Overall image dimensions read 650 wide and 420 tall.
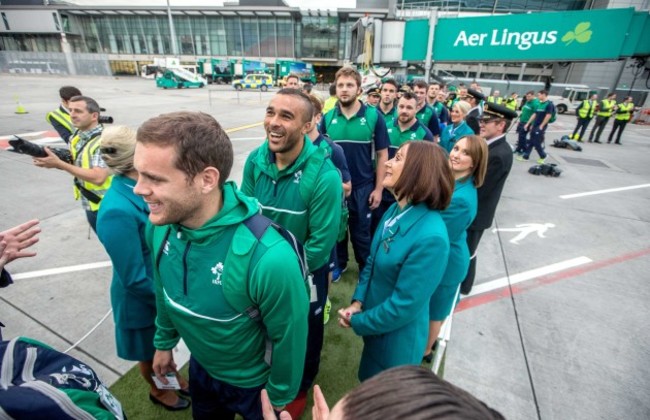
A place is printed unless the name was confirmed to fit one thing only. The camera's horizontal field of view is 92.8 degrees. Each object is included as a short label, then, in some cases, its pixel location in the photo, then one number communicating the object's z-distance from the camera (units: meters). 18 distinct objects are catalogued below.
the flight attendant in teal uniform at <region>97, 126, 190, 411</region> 1.76
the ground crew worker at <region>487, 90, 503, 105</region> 16.45
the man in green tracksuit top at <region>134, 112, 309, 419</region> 1.25
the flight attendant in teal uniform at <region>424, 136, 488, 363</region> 2.36
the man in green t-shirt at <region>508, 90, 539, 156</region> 10.20
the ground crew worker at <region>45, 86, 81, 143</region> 4.98
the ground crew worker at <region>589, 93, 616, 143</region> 12.80
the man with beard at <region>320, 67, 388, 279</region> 3.84
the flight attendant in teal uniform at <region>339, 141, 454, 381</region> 1.66
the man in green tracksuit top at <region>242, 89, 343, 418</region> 2.27
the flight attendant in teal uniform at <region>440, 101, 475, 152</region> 5.27
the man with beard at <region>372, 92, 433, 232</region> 4.34
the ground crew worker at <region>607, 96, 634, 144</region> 12.91
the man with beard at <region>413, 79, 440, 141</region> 6.01
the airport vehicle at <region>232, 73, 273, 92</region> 36.56
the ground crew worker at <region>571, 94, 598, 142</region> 12.76
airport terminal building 55.88
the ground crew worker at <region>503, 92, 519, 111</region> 14.92
